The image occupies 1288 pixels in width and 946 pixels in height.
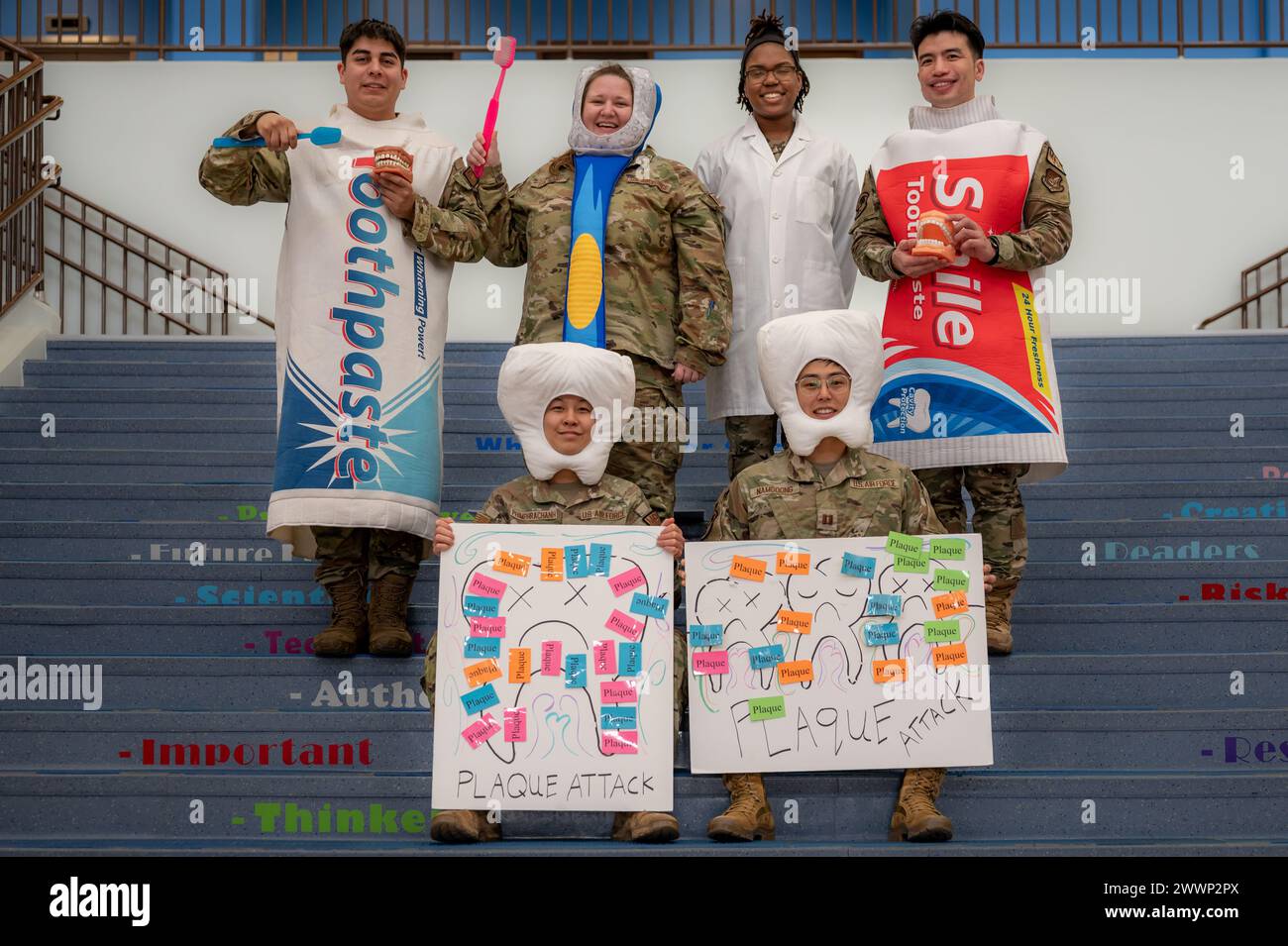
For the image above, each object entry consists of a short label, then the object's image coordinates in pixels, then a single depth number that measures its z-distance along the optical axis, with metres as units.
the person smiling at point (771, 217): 5.26
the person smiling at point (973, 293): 4.86
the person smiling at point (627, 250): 4.92
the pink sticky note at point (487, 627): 4.07
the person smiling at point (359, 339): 4.80
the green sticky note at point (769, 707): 4.10
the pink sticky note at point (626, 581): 4.11
